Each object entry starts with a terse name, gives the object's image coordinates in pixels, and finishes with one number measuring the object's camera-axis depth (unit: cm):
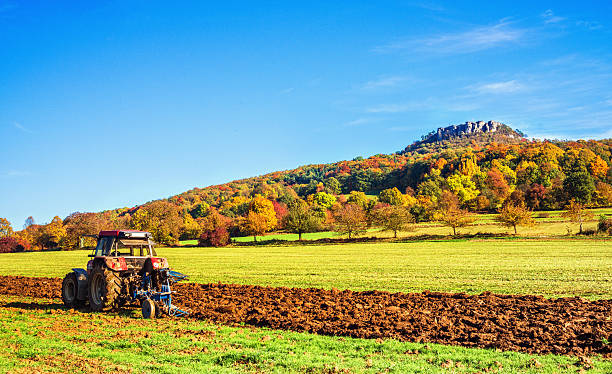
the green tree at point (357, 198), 10813
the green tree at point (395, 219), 6606
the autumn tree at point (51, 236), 8525
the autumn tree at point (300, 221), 7512
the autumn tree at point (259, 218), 7638
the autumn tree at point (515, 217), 5906
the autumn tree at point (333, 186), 14262
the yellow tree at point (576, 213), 5906
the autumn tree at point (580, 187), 8049
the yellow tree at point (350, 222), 6938
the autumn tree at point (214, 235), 7325
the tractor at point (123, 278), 1309
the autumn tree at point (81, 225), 8214
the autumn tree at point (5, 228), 9962
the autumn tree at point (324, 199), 10969
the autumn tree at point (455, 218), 6358
